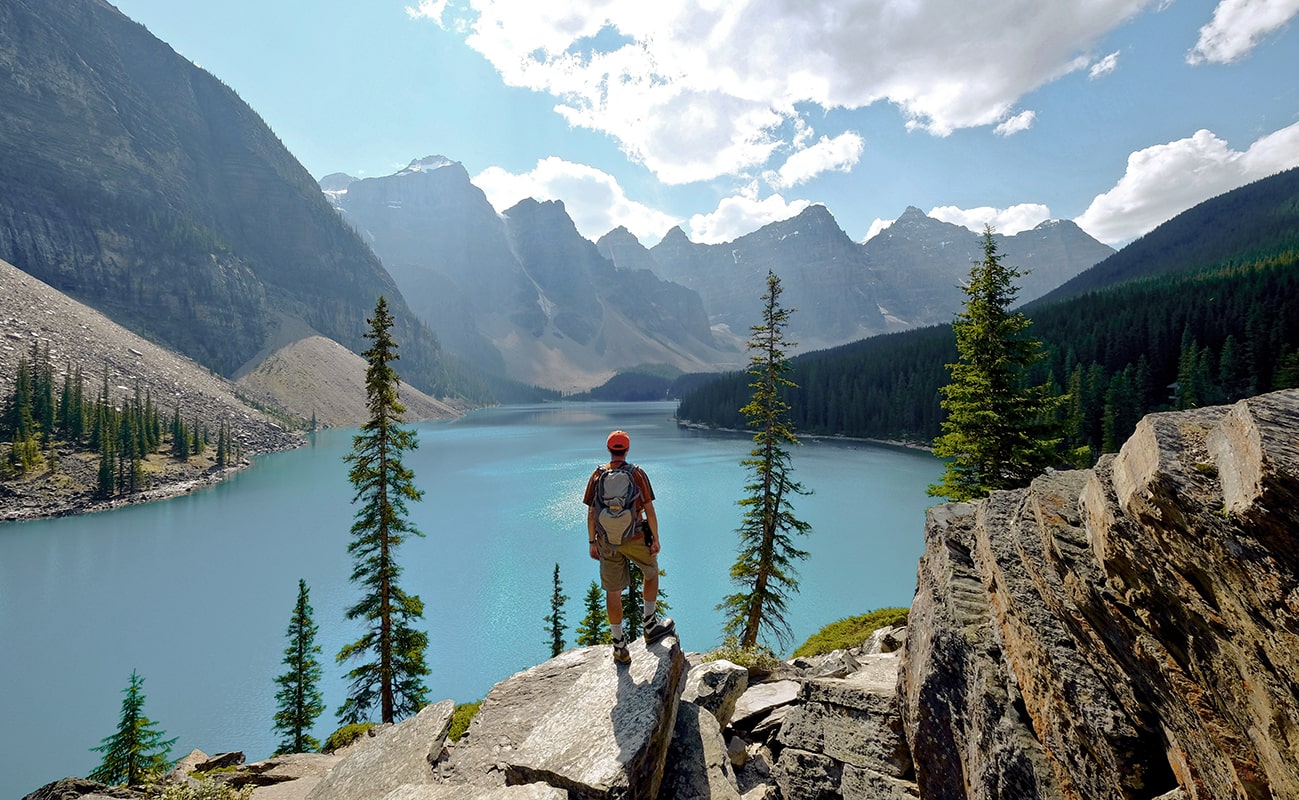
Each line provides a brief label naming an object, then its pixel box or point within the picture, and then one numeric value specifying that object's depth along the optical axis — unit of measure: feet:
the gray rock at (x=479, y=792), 18.52
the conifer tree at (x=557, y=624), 85.30
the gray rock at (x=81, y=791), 25.41
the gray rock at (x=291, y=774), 29.81
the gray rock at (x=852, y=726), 24.81
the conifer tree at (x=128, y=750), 54.54
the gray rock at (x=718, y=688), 30.09
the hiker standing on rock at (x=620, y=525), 26.55
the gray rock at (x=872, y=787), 22.86
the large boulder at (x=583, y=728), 20.56
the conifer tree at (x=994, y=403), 57.62
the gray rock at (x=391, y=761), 24.85
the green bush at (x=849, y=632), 63.57
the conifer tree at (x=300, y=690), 69.62
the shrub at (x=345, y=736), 54.34
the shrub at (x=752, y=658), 41.42
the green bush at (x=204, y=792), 24.40
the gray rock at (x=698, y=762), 22.71
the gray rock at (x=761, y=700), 32.30
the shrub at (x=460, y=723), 49.70
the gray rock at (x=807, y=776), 24.08
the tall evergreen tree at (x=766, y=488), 70.44
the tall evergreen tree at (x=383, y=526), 64.13
